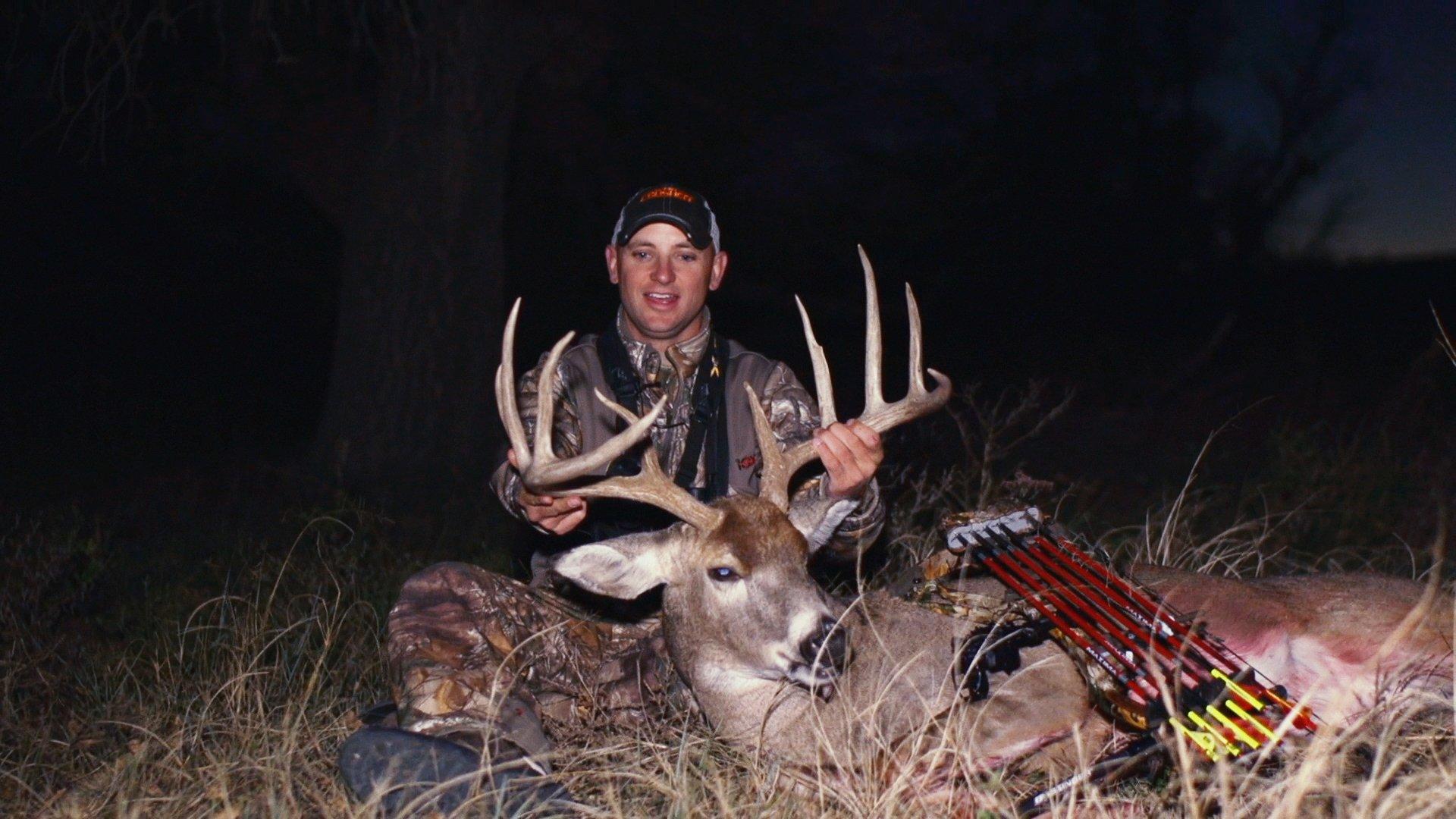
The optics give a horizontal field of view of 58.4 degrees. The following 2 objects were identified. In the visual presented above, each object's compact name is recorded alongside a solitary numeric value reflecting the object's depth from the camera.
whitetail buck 3.41
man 3.66
